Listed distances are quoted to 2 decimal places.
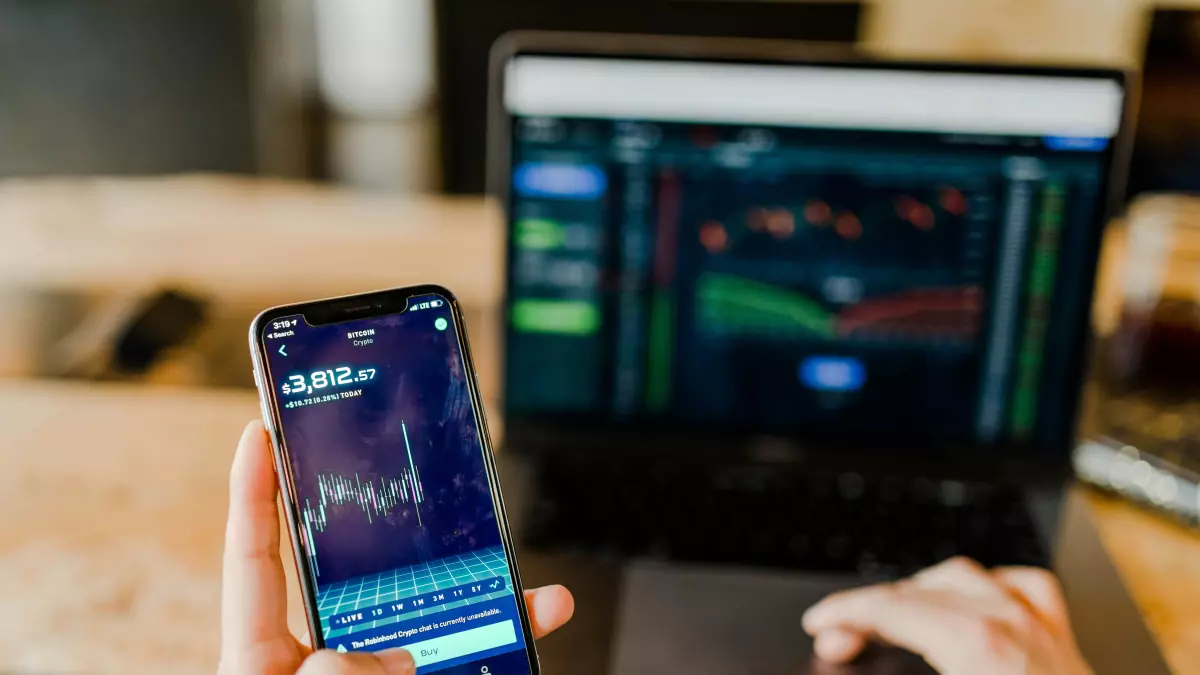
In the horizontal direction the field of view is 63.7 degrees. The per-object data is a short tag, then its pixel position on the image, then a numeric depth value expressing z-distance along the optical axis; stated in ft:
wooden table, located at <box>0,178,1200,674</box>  1.85
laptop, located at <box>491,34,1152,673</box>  2.30
